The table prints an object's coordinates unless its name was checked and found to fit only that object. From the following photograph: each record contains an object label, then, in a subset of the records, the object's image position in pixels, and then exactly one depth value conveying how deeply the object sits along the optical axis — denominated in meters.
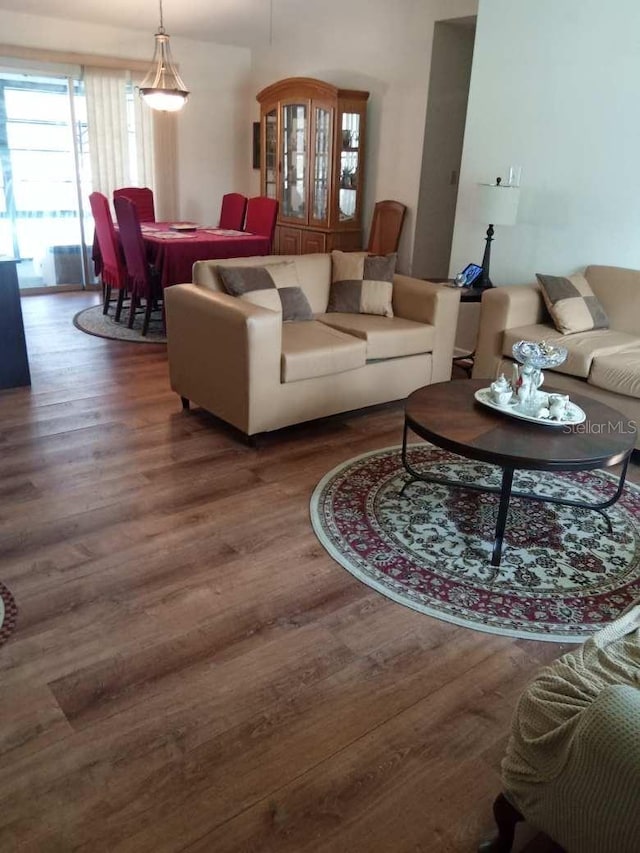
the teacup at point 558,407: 2.53
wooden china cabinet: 6.09
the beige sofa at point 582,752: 1.04
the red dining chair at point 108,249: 5.36
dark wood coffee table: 2.28
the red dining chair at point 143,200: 6.52
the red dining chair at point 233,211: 6.48
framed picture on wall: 7.59
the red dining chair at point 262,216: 5.84
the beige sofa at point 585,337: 3.36
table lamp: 4.07
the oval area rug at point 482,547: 2.19
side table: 4.31
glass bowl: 2.68
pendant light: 5.07
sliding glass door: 6.50
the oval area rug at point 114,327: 5.22
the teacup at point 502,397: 2.65
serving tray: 2.51
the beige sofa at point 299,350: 3.19
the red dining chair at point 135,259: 4.97
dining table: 5.07
